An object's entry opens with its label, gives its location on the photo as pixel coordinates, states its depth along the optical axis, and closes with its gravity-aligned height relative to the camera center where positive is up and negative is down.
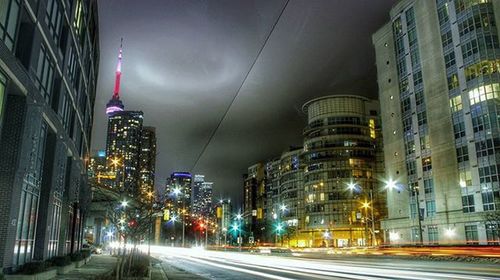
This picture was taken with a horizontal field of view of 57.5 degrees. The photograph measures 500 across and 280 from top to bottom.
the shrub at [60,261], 24.27 -0.81
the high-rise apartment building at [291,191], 137.75 +16.40
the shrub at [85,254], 35.89 -0.67
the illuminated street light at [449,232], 63.81 +1.49
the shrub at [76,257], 30.00 -0.76
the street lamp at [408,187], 73.45 +8.90
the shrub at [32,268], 18.72 -0.91
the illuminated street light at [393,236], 76.74 +1.21
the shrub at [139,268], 21.67 -1.19
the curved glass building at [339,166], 117.12 +20.29
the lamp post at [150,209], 25.58 +2.02
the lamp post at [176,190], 46.45 +5.49
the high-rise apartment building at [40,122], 18.48 +6.13
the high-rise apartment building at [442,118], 61.16 +18.64
